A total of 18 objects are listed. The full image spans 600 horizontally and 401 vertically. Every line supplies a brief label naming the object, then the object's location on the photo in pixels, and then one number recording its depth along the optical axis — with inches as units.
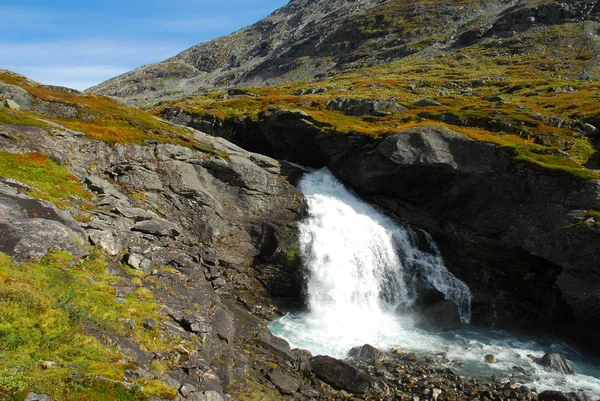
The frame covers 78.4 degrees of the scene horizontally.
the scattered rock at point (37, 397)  401.7
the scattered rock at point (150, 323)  685.9
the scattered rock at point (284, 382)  815.9
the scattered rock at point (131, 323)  653.9
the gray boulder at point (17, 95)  1663.4
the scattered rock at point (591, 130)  1720.0
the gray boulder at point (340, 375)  890.7
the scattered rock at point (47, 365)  464.4
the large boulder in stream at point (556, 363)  1042.7
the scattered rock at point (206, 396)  551.5
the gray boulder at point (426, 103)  2475.4
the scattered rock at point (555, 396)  876.9
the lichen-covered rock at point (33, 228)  717.2
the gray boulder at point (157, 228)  1074.1
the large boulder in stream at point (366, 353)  1025.8
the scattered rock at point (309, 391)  832.3
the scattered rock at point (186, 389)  547.2
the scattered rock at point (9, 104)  1517.6
